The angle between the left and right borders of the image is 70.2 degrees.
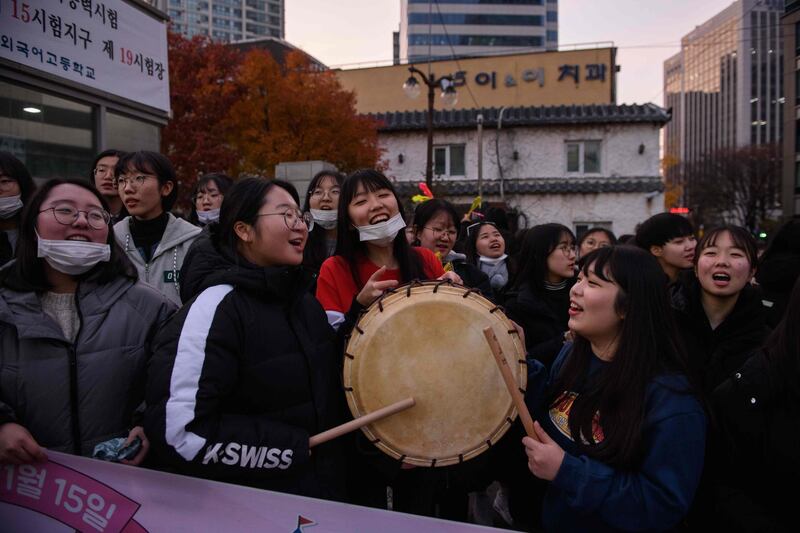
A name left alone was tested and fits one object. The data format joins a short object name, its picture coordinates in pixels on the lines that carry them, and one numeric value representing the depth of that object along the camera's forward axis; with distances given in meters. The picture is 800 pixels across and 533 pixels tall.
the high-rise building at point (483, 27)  83.00
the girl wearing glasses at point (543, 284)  3.44
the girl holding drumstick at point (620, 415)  1.74
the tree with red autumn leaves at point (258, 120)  16.16
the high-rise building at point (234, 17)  113.50
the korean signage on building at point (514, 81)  27.30
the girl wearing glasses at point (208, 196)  4.18
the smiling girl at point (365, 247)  2.55
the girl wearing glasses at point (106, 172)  3.86
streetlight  14.23
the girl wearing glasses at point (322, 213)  3.79
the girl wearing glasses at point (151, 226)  3.33
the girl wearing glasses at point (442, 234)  3.69
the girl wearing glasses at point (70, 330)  1.97
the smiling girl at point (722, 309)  2.58
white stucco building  20.08
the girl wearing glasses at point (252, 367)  1.76
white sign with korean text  4.91
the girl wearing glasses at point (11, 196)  3.17
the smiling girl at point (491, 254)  4.67
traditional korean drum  2.04
